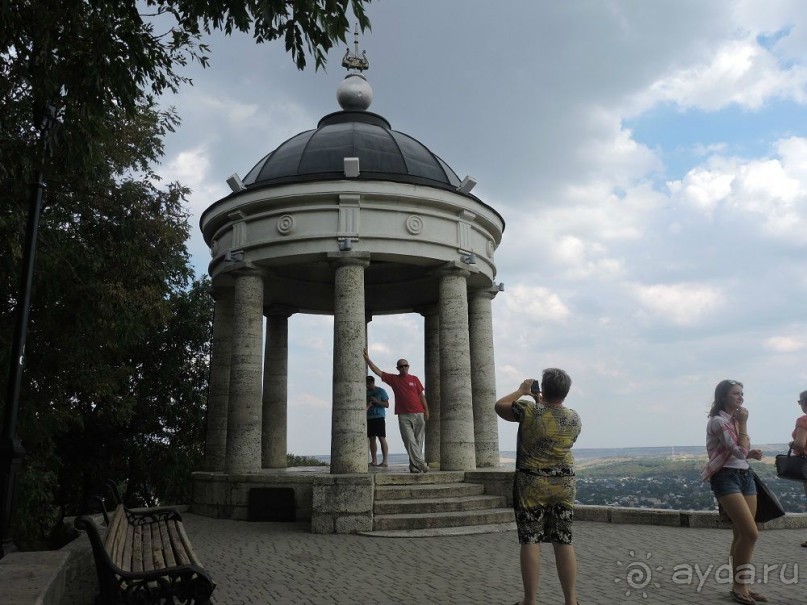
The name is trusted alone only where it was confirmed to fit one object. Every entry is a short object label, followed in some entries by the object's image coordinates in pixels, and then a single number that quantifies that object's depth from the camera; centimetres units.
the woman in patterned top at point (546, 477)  486
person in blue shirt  1586
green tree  656
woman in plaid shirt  580
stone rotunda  1230
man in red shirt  1253
